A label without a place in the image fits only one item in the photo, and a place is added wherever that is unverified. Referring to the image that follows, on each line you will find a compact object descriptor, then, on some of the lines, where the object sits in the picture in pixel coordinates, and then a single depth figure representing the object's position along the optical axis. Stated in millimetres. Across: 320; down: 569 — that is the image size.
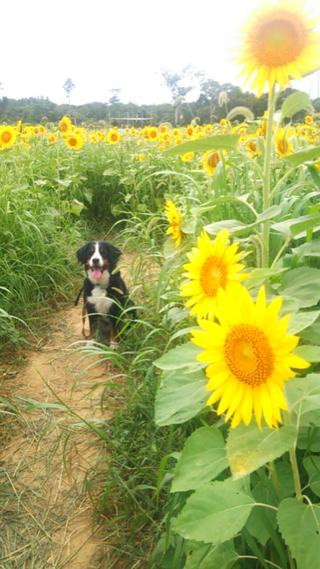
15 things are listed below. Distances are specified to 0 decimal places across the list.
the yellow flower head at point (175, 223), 1557
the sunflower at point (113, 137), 5836
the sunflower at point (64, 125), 5340
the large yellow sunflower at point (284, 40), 906
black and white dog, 2867
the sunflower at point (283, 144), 1816
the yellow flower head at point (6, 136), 3703
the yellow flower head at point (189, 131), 5165
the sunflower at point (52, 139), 5754
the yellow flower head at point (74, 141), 4949
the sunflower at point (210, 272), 941
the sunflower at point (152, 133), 5823
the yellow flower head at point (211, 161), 2146
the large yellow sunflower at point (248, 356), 672
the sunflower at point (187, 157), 3783
